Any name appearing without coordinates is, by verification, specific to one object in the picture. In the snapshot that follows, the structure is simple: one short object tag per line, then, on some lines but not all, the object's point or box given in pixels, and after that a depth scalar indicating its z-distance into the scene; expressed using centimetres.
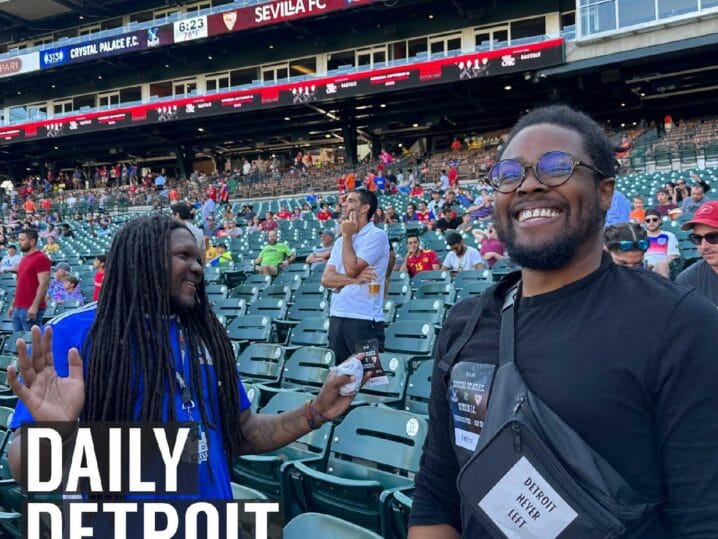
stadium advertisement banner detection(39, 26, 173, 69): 3075
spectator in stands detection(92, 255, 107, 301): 949
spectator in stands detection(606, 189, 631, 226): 571
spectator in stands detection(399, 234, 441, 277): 883
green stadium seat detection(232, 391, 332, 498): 342
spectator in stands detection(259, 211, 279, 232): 1535
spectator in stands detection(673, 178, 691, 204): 1182
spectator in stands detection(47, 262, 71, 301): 1022
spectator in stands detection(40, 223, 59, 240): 1976
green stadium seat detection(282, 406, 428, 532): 290
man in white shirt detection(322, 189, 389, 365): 456
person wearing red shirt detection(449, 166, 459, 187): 1960
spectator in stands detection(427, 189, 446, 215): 1492
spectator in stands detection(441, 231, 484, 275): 837
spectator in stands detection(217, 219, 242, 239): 1625
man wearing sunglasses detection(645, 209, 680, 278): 583
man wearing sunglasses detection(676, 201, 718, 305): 347
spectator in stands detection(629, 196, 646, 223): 934
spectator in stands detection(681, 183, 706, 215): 973
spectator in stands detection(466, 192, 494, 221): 1184
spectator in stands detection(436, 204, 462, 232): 1247
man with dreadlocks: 180
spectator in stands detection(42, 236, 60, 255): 1661
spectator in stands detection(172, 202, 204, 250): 674
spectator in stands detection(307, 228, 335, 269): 967
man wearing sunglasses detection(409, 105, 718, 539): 111
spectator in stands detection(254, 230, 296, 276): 1080
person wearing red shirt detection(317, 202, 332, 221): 1682
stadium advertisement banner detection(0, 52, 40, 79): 3474
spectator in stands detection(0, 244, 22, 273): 1320
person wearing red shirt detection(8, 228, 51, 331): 738
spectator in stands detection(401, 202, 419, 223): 1503
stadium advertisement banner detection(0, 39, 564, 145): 2261
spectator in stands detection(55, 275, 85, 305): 999
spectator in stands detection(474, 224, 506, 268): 878
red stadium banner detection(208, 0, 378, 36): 2692
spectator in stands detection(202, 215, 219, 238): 1618
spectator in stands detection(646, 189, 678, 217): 1031
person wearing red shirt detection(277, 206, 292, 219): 1850
